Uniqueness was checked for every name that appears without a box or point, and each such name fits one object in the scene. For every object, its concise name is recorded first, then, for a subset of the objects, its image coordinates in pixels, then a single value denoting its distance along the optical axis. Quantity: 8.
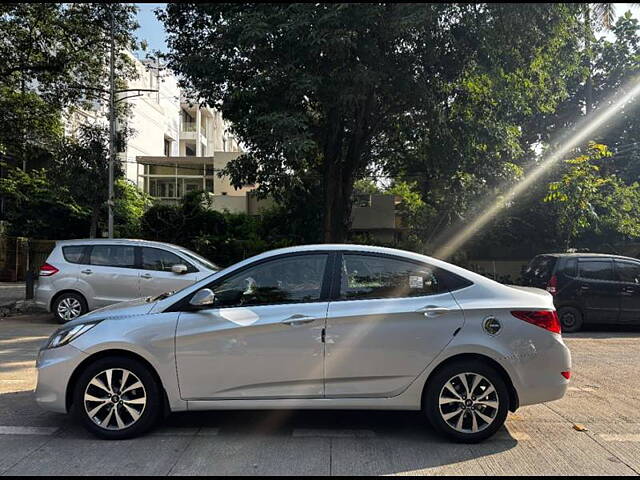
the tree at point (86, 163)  18.42
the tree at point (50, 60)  18.11
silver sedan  4.20
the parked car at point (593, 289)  10.46
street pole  17.30
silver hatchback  10.14
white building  33.13
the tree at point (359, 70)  11.17
